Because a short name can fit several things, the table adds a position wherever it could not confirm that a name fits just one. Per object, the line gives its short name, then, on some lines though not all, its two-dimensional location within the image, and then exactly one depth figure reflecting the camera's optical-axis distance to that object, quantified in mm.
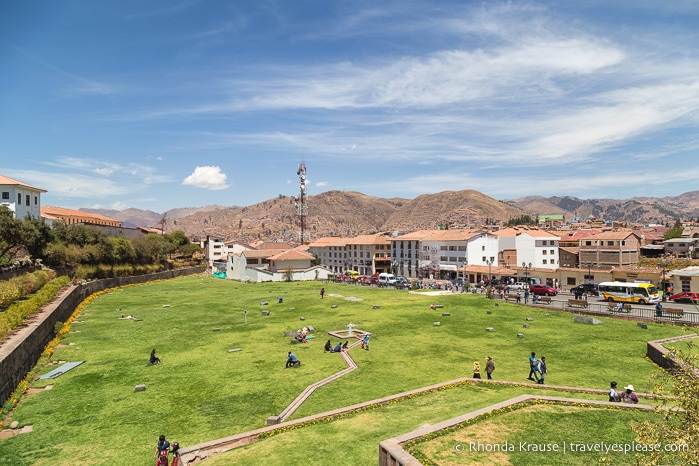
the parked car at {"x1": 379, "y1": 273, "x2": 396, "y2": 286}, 61441
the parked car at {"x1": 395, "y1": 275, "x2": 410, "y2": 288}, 55688
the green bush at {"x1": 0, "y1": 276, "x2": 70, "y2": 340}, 22797
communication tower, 150362
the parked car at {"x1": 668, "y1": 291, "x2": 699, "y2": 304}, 38531
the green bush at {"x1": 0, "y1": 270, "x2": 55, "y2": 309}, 29672
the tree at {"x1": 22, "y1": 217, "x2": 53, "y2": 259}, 46706
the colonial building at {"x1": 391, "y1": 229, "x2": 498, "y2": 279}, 75625
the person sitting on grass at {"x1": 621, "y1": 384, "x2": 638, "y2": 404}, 14906
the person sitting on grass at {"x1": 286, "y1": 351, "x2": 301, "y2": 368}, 21000
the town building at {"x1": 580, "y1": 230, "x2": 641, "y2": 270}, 60719
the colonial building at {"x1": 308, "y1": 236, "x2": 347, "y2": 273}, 105281
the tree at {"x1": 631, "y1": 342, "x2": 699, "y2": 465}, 6090
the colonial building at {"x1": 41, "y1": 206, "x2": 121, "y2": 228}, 85862
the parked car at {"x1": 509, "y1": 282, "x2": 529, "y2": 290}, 55312
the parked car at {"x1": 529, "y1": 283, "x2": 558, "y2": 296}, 46125
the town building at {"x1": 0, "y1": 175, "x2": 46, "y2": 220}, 62531
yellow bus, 39338
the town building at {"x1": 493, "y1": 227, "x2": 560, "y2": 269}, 75688
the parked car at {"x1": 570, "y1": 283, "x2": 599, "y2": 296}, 48256
